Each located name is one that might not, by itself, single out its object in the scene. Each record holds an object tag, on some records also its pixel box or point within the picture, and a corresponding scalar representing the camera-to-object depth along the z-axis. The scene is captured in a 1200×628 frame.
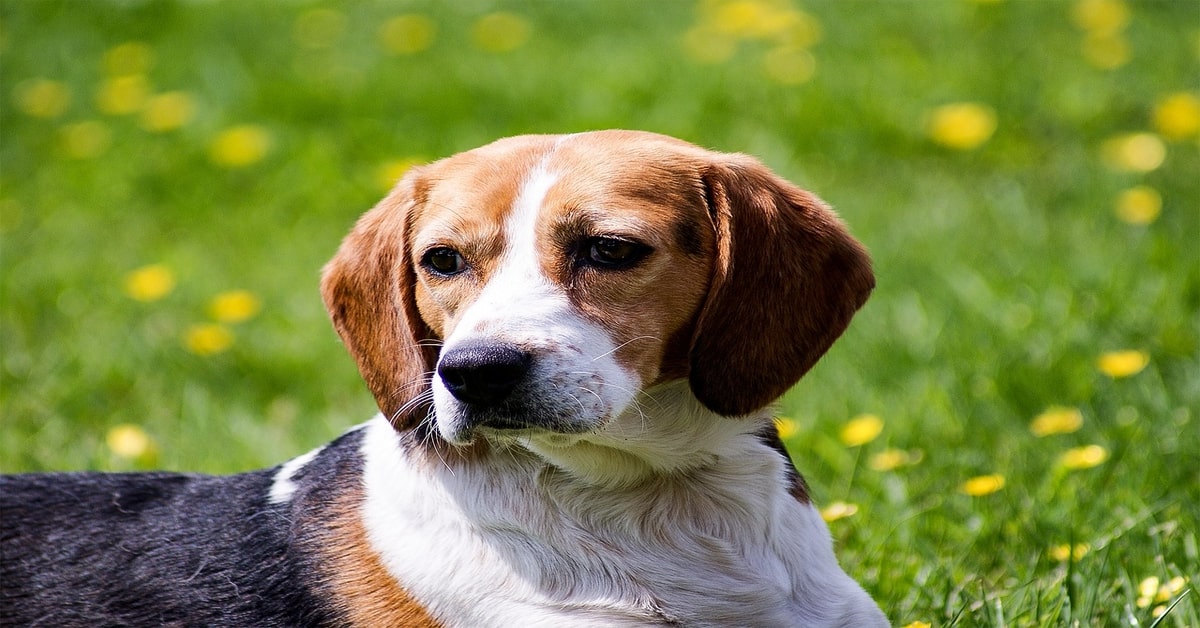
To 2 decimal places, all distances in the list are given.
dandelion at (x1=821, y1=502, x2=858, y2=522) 8.57
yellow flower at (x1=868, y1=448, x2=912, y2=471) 9.51
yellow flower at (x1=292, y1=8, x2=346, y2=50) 18.83
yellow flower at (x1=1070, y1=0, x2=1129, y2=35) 17.66
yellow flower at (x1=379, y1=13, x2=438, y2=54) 18.47
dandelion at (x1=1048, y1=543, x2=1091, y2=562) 8.02
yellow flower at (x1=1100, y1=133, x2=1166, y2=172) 14.39
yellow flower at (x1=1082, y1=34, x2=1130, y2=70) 16.73
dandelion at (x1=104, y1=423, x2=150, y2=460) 10.67
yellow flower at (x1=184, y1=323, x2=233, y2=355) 12.21
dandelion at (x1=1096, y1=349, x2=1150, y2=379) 10.14
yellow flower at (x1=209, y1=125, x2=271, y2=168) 16.06
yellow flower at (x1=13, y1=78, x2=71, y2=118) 17.47
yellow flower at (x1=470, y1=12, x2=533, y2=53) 18.34
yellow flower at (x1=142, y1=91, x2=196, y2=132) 16.80
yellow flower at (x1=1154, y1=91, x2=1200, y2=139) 14.98
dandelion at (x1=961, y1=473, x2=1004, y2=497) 8.80
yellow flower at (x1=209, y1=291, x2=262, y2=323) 12.77
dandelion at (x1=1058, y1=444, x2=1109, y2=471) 8.93
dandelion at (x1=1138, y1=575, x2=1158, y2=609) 7.45
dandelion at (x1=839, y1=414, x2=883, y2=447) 9.76
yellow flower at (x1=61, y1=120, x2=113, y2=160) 16.66
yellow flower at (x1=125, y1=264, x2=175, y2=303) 13.49
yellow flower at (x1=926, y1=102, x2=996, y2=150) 15.34
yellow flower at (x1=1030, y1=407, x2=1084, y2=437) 9.58
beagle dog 6.62
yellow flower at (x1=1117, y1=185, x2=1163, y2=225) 13.12
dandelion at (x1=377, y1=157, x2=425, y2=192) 15.10
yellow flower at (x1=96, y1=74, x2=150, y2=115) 17.23
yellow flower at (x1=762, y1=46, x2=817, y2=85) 16.62
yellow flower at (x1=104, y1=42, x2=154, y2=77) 18.25
